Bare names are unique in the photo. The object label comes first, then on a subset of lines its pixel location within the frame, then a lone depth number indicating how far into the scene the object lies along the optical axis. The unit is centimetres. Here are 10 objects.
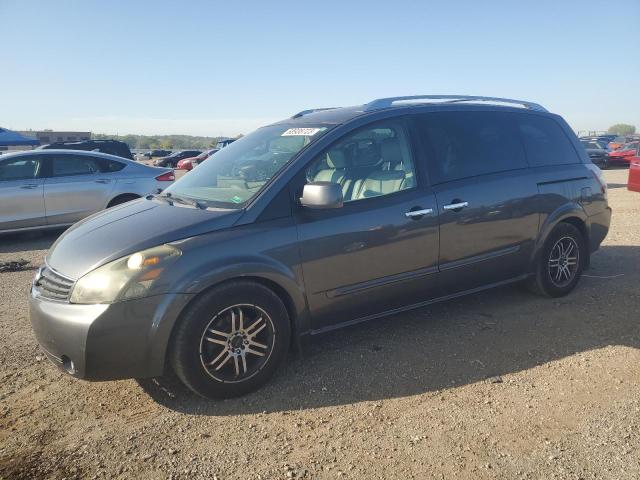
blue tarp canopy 2370
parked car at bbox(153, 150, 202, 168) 3953
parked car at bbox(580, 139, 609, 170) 2428
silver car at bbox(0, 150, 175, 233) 818
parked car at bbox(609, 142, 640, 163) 2409
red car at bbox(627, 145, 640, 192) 1125
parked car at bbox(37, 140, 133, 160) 1741
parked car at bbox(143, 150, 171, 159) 5494
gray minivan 299
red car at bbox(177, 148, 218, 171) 3334
